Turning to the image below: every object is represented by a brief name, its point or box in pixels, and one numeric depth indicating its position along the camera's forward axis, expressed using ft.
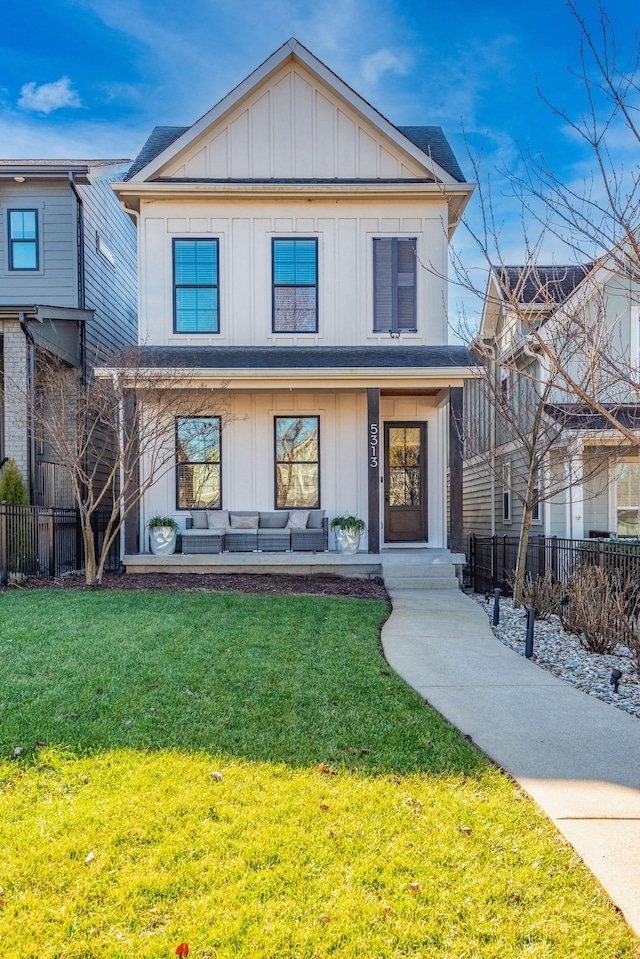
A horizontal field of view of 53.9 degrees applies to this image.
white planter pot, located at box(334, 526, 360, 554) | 36.11
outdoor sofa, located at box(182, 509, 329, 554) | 35.74
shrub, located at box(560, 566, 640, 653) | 21.61
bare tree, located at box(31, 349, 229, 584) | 32.17
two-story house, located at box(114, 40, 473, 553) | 39.70
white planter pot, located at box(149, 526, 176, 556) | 36.06
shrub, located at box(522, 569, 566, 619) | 27.43
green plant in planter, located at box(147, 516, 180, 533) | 35.96
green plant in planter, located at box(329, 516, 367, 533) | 36.09
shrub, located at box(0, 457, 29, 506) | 34.65
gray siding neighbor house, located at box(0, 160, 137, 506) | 37.45
